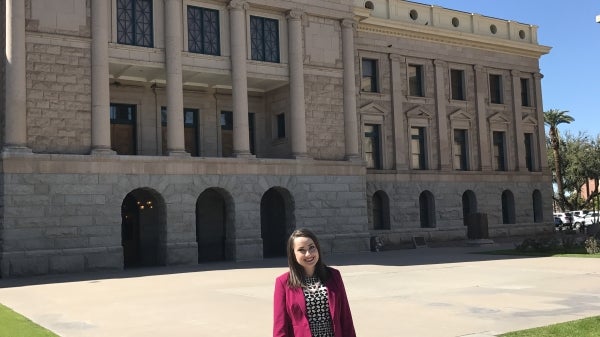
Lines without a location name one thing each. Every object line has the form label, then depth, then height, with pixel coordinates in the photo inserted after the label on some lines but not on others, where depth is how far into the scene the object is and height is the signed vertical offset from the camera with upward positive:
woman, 5.02 -0.75
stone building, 25.42 +4.32
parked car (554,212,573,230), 50.56 -1.97
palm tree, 69.29 +8.71
